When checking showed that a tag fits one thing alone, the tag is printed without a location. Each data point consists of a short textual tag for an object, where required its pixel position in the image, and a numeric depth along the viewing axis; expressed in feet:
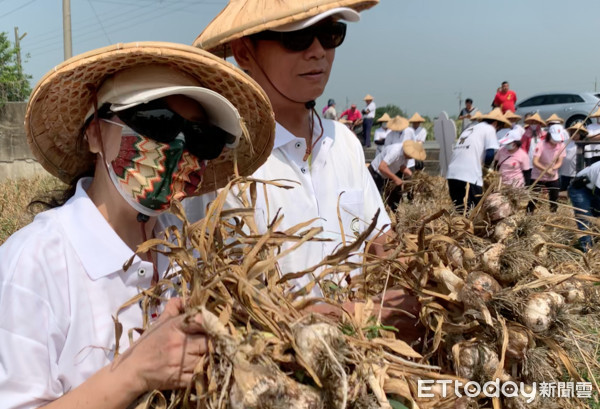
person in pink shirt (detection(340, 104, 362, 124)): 56.29
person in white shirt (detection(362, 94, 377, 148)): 57.31
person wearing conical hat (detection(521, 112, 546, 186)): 32.55
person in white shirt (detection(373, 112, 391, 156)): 43.17
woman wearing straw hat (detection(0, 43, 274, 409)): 3.78
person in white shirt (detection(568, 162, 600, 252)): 18.72
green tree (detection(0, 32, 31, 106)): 59.51
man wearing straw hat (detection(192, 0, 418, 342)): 6.46
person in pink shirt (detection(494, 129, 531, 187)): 25.73
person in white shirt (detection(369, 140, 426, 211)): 24.71
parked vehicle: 54.29
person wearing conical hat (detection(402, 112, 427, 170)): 30.74
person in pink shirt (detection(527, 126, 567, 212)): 28.73
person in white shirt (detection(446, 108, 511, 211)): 21.16
